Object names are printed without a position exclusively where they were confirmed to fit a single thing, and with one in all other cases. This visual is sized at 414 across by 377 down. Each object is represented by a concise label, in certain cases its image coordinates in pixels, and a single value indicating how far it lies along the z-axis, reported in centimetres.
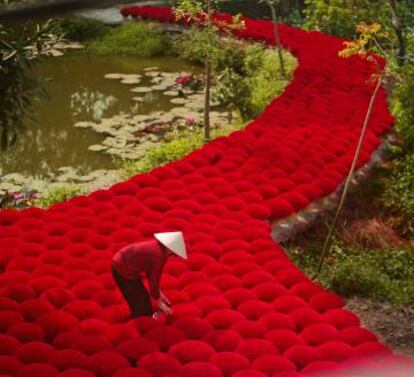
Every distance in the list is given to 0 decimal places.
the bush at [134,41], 1870
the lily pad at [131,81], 1620
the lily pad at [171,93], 1530
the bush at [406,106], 1094
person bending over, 582
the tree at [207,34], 1070
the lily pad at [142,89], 1558
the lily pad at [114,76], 1662
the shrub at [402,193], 935
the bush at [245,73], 1319
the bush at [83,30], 2014
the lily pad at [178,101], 1479
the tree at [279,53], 1414
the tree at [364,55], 787
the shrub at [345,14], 1773
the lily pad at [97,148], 1229
